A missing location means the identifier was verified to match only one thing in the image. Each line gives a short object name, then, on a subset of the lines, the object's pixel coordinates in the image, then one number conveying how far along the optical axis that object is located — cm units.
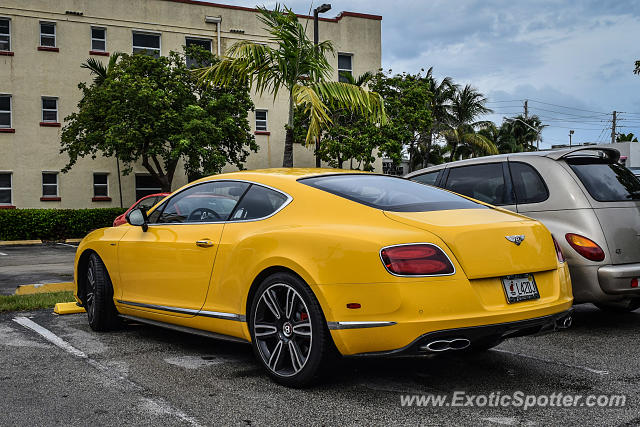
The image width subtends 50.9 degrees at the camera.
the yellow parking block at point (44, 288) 944
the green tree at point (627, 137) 6210
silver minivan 591
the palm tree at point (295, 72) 1280
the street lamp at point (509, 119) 6284
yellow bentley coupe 390
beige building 2744
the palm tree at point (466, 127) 4445
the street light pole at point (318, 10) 2019
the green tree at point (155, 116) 2342
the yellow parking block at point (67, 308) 736
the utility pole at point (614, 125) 7582
